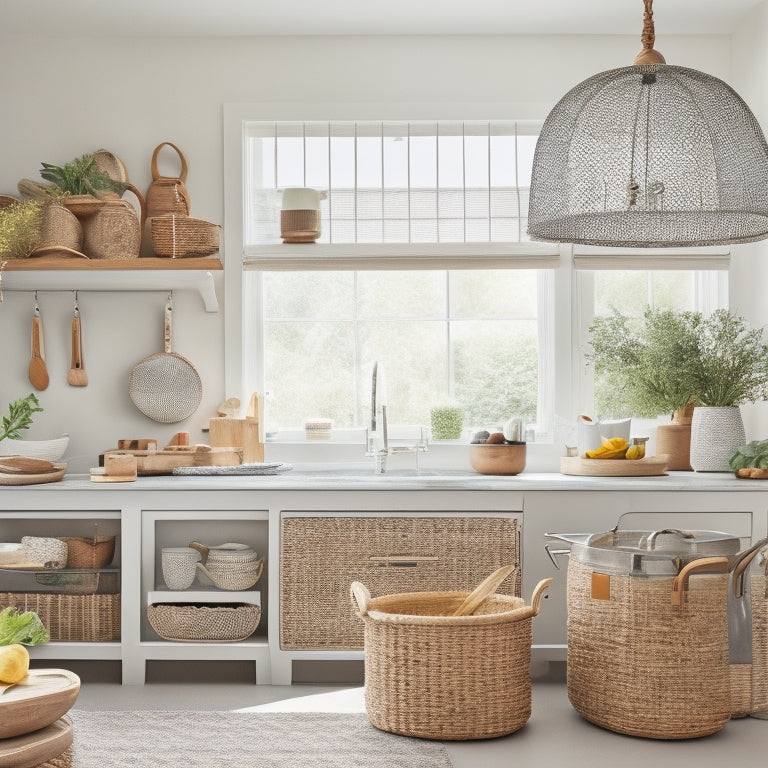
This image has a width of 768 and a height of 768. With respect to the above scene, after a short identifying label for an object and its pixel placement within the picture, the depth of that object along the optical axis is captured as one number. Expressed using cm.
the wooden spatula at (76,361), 416
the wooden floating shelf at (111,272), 387
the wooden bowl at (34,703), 210
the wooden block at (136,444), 402
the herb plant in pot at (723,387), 382
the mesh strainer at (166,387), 416
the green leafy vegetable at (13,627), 244
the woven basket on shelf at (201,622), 347
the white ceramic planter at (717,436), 381
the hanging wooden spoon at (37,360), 416
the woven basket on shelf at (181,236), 391
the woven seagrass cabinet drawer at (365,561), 347
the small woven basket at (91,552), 355
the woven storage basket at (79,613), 353
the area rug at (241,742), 267
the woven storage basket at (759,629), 307
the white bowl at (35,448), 401
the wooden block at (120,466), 362
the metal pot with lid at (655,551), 279
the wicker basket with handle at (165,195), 411
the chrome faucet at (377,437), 380
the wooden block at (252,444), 410
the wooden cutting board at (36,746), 207
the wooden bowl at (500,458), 388
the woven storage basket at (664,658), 277
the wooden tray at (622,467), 375
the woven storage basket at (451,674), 281
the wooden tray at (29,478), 354
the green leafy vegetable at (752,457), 362
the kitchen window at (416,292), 426
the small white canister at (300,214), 410
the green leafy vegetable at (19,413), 278
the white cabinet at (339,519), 347
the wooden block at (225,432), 407
